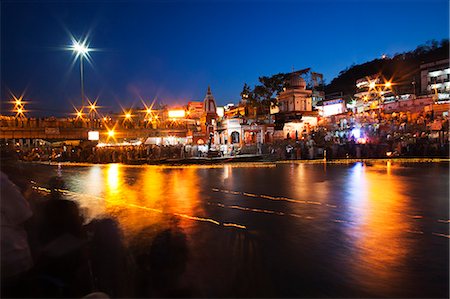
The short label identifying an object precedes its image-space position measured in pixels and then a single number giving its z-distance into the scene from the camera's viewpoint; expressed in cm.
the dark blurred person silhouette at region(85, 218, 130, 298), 449
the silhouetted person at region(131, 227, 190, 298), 432
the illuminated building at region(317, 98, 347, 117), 5734
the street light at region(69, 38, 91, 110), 3385
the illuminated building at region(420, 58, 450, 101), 4844
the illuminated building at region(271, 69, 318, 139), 4516
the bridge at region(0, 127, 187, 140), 3534
